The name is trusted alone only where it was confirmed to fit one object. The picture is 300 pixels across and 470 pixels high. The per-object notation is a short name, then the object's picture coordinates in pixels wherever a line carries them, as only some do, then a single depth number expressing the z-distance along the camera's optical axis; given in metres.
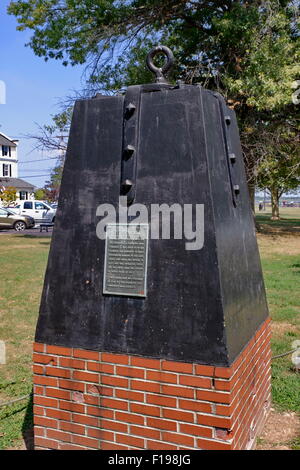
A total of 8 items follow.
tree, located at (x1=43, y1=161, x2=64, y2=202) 63.28
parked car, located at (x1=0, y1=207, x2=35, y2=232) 28.64
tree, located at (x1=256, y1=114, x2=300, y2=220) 16.36
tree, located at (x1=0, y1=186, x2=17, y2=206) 38.28
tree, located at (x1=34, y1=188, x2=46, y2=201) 64.41
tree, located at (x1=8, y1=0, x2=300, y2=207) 14.27
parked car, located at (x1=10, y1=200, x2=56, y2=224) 31.52
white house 56.16
